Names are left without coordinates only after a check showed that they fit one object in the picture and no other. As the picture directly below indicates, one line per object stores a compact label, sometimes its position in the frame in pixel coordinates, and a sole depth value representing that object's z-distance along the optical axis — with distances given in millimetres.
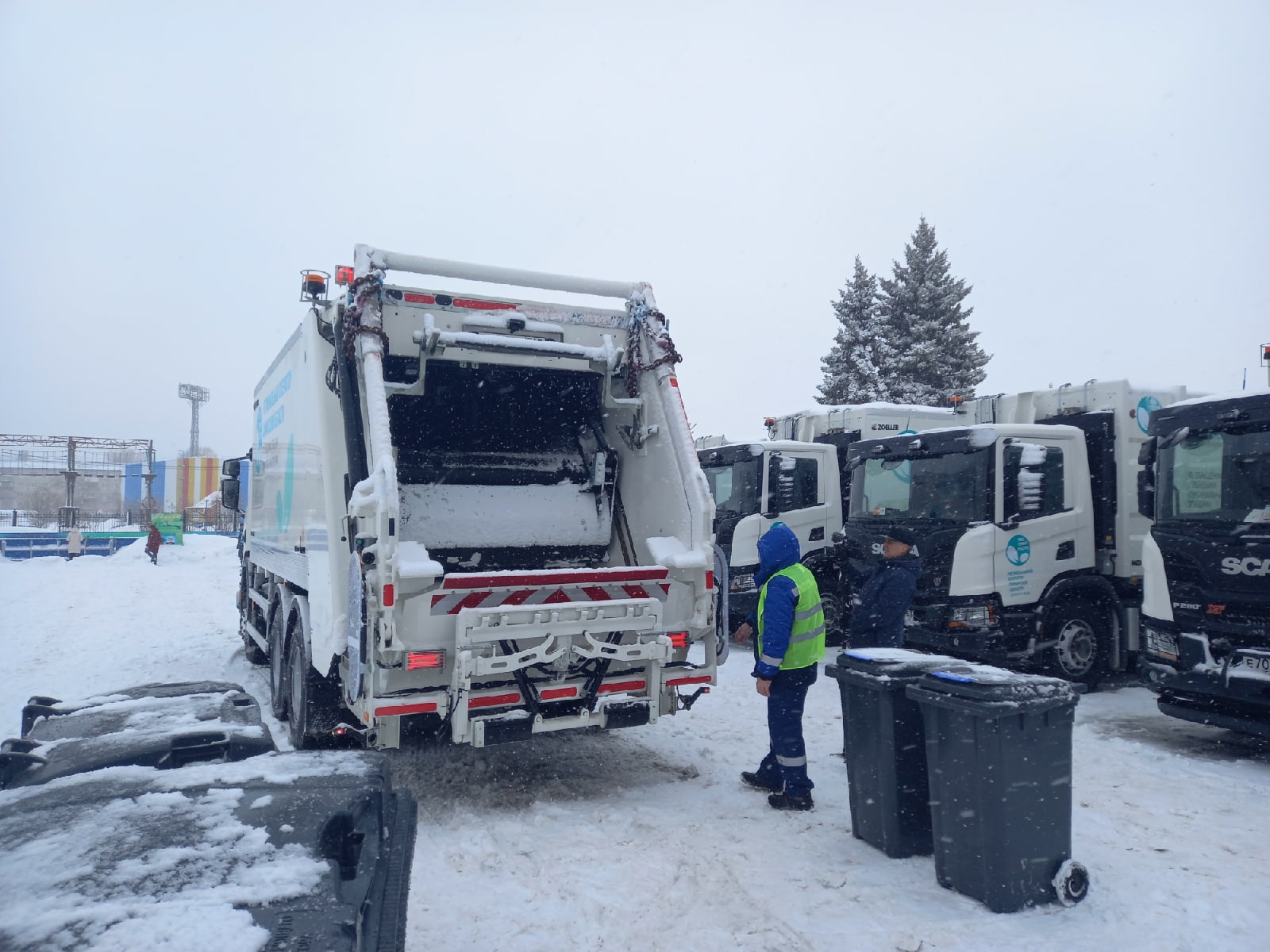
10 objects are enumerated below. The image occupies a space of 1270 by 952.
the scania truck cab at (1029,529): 7324
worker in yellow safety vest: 4668
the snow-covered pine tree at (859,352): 29234
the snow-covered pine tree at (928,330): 28844
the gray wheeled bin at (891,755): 3947
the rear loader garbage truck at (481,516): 4441
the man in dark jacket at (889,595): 5363
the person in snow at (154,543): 23750
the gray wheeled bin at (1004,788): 3398
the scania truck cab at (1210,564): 5484
